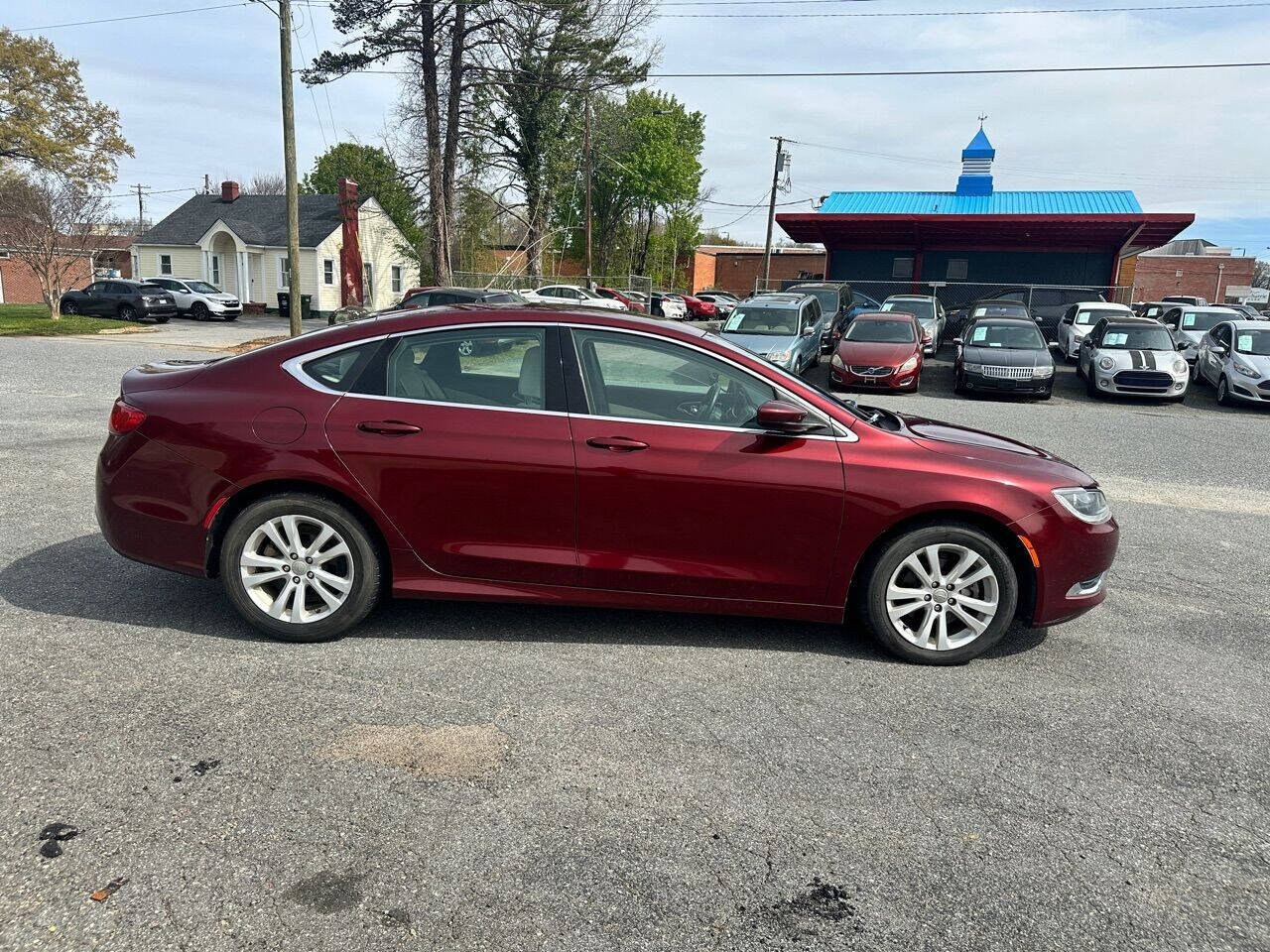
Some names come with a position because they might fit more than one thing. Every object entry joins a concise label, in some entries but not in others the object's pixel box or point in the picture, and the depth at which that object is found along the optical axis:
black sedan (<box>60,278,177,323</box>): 32.88
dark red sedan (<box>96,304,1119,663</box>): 4.19
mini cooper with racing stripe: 16.69
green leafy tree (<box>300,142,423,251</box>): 32.88
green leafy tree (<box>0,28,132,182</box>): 41.56
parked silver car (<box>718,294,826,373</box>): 17.42
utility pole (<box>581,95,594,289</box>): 38.38
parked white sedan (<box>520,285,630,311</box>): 31.35
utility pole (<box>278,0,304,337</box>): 20.62
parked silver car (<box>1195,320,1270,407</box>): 16.09
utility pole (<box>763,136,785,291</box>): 48.11
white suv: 35.53
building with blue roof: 32.59
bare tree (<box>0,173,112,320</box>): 27.05
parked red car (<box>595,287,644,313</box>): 31.98
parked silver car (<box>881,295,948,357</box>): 22.69
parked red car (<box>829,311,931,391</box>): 16.62
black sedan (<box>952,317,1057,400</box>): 16.73
